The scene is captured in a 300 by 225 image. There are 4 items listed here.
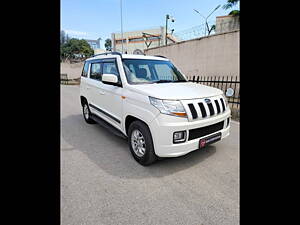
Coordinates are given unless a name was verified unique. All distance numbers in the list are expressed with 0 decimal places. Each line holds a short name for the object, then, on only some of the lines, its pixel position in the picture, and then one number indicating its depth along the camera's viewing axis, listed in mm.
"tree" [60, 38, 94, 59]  52562
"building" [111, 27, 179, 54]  34588
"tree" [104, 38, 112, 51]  67562
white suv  2602
